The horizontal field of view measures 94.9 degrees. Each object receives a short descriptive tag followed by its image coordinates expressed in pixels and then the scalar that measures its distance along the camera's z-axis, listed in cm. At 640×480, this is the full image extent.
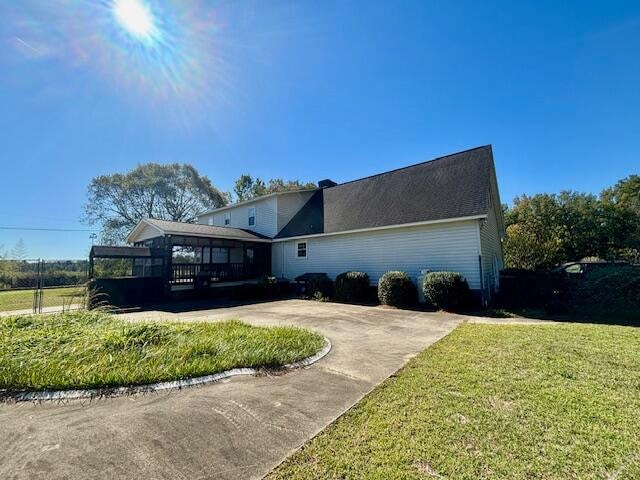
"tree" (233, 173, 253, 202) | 3950
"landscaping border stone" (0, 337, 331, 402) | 341
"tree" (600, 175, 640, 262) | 2736
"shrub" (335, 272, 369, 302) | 1276
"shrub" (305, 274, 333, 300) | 1386
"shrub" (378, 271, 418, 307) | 1108
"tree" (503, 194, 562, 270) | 1755
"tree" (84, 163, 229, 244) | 3194
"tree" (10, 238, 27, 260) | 2160
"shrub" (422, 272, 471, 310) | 1006
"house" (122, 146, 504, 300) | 1147
